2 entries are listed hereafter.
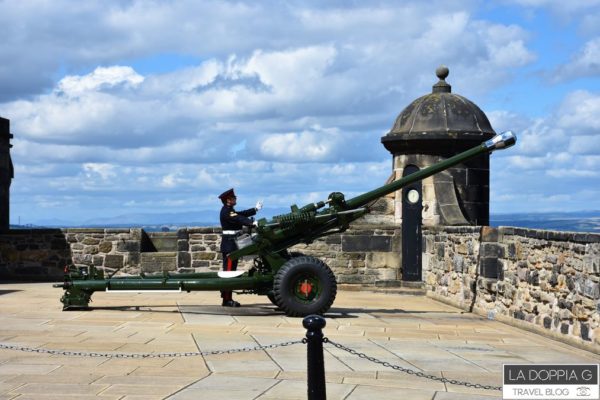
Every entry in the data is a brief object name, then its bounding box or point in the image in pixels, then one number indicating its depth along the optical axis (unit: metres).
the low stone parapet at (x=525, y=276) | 10.38
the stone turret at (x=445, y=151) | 18.47
